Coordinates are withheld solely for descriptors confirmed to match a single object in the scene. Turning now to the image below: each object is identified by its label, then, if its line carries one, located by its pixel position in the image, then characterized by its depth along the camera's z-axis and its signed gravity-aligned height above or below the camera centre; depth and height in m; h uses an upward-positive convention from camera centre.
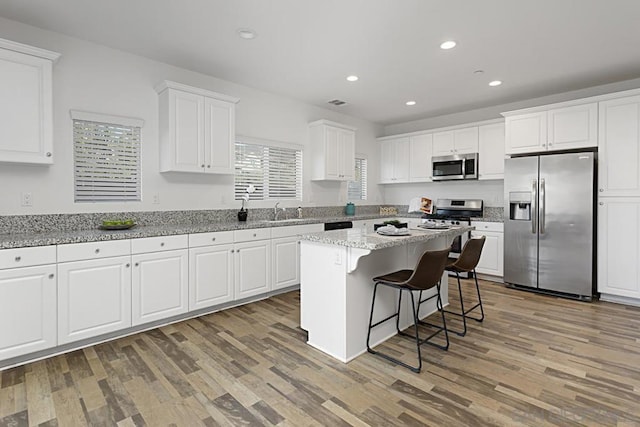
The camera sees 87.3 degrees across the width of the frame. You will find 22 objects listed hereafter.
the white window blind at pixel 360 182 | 6.41 +0.54
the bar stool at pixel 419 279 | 2.41 -0.53
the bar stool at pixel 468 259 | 3.08 -0.46
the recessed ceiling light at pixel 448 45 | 3.20 +1.61
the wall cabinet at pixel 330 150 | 5.24 +0.95
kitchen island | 2.56 -0.62
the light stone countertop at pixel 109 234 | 2.47 -0.21
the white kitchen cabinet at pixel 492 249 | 4.93 -0.58
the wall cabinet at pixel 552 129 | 4.12 +1.07
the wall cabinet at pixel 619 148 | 3.85 +0.74
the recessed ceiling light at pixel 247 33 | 3.02 +1.61
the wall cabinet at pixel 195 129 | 3.56 +0.89
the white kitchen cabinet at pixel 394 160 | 6.27 +0.96
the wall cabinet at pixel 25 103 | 2.60 +0.84
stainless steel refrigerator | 4.05 -0.16
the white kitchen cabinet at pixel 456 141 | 5.37 +1.14
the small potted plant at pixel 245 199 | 4.34 +0.14
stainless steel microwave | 5.35 +0.72
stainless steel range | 5.23 -0.05
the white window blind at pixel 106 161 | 3.24 +0.48
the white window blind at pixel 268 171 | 4.57 +0.56
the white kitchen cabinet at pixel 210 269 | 3.38 -0.62
